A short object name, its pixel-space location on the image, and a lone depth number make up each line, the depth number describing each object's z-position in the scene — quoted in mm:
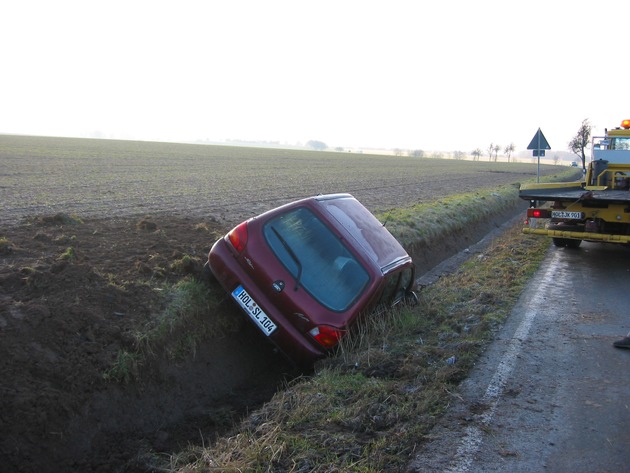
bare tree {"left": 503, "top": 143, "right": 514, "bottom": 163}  155125
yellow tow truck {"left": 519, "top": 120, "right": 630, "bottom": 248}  10531
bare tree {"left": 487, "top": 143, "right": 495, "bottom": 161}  167250
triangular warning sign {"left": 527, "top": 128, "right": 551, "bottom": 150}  20016
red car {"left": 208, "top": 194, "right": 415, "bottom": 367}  5309
